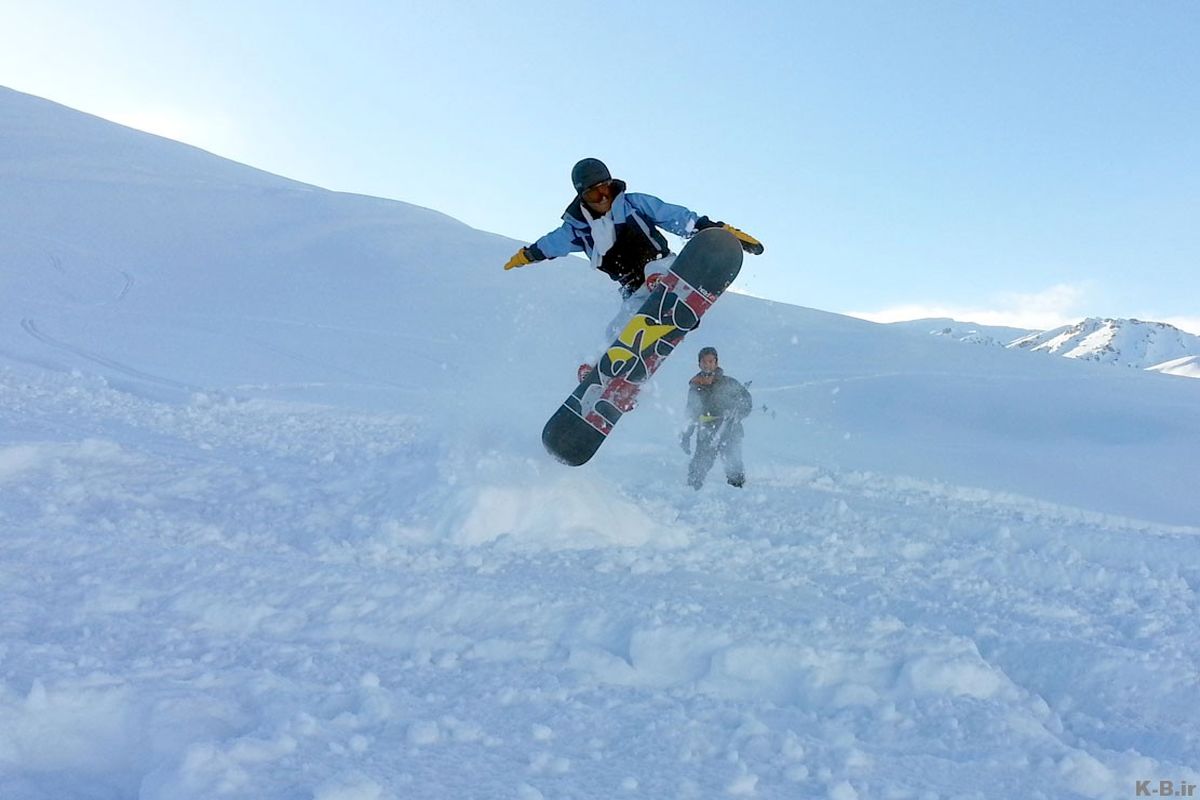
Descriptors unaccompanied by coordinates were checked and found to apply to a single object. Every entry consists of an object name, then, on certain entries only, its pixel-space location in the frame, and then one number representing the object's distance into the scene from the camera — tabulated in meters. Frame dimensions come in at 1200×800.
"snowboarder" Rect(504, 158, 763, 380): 5.88
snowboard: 5.82
